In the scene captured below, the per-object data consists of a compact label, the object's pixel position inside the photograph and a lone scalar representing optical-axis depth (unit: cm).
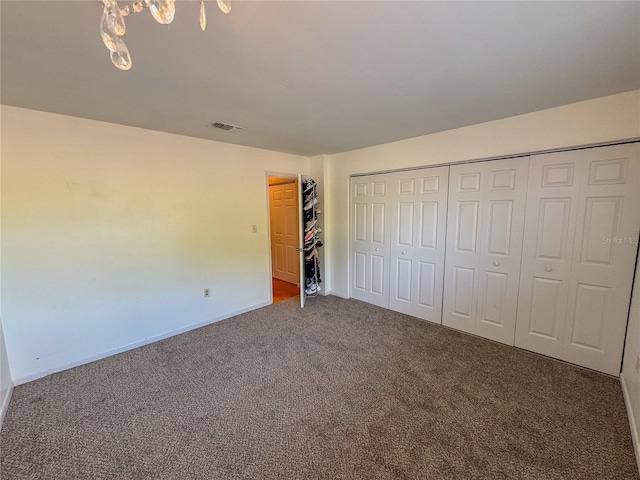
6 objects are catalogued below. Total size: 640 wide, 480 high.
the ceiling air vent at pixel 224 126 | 261
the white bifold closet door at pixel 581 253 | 209
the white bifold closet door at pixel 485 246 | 259
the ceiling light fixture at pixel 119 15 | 78
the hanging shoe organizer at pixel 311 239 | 386
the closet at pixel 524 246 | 215
